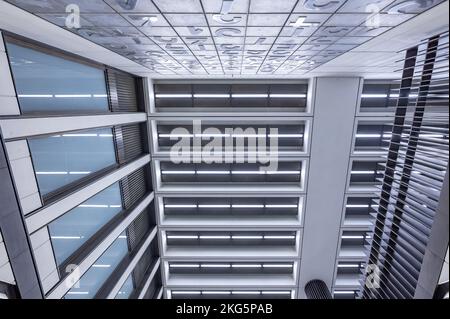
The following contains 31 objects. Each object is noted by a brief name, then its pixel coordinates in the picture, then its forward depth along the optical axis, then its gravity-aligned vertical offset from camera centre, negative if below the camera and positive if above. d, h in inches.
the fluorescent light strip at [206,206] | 357.4 -151.2
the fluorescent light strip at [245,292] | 383.4 -301.8
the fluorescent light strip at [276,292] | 381.4 -300.3
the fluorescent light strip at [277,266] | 376.0 -252.9
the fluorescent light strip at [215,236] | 368.2 -202.4
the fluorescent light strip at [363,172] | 331.3 -95.0
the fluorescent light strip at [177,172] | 342.3 -97.0
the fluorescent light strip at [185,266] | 384.8 -258.3
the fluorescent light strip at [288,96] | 314.2 +8.8
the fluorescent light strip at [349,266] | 368.0 -247.5
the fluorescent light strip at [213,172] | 341.1 -96.9
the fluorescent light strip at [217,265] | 381.4 -255.2
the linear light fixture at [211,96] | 318.0 +9.3
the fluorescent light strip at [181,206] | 357.4 -151.4
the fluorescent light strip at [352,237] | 356.5 -197.1
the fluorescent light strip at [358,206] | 345.1 -147.0
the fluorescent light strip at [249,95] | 317.1 +10.1
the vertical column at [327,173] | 290.0 -91.3
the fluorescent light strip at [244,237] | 368.8 -203.6
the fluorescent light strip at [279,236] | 365.7 -201.8
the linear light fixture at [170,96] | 317.4 +9.5
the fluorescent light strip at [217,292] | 381.7 -298.8
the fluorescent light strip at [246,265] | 381.4 -255.4
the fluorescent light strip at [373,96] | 310.7 +8.1
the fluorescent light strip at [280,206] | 352.2 -150.1
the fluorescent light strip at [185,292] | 388.8 -303.5
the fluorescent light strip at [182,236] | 370.3 -203.4
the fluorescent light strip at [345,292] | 385.4 -300.7
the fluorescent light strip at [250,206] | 354.6 -150.5
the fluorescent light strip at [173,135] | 323.0 -42.6
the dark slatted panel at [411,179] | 94.7 -35.1
